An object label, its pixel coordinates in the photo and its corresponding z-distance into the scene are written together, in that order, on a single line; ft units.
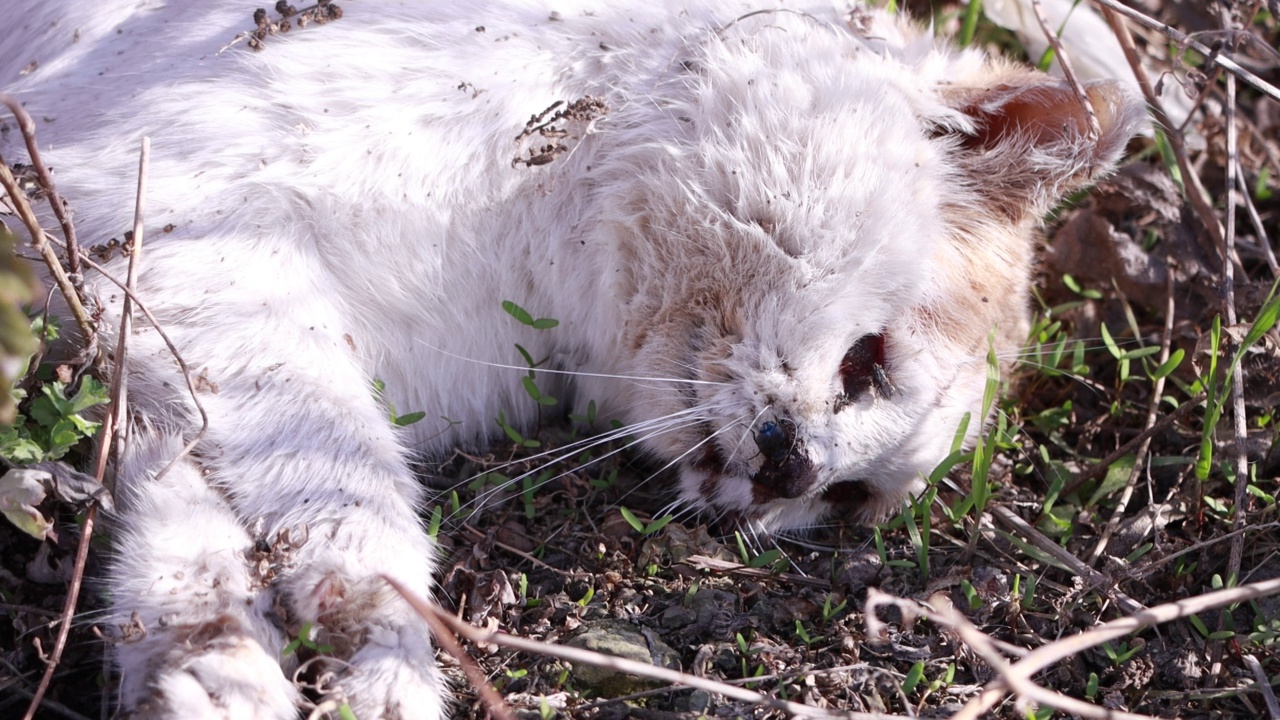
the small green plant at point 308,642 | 6.70
